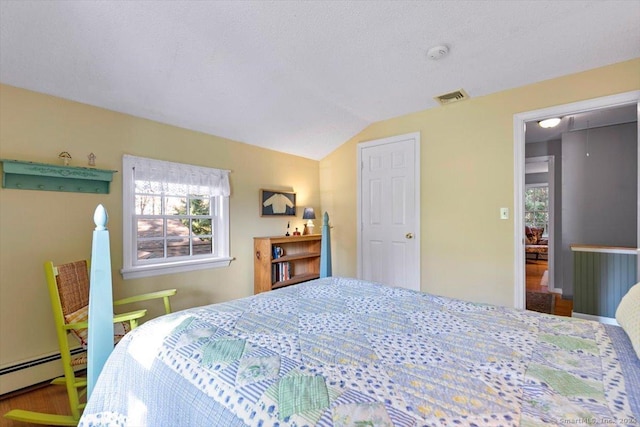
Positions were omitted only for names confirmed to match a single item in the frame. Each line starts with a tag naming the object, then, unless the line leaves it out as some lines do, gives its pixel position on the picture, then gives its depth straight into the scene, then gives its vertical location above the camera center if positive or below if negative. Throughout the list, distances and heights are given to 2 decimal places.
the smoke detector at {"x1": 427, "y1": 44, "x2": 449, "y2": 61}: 2.14 +1.17
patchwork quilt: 0.71 -0.47
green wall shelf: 1.99 +0.26
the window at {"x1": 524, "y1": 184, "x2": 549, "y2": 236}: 7.48 +0.10
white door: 3.37 +0.01
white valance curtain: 2.61 +0.33
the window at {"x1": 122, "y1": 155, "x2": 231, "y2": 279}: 2.57 -0.04
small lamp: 3.86 -0.08
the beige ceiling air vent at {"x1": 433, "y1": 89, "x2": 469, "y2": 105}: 2.83 +1.12
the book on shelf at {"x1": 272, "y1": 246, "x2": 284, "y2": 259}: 3.39 -0.45
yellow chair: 1.67 -0.64
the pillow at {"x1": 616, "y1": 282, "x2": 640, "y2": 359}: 0.95 -0.38
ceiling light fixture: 3.27 +0.98
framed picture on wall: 3.56 +0.12
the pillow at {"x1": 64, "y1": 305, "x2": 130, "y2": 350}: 1.83 -0.74
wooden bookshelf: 3.31 -0.57
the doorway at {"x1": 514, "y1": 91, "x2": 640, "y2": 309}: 2.69 +0.06
